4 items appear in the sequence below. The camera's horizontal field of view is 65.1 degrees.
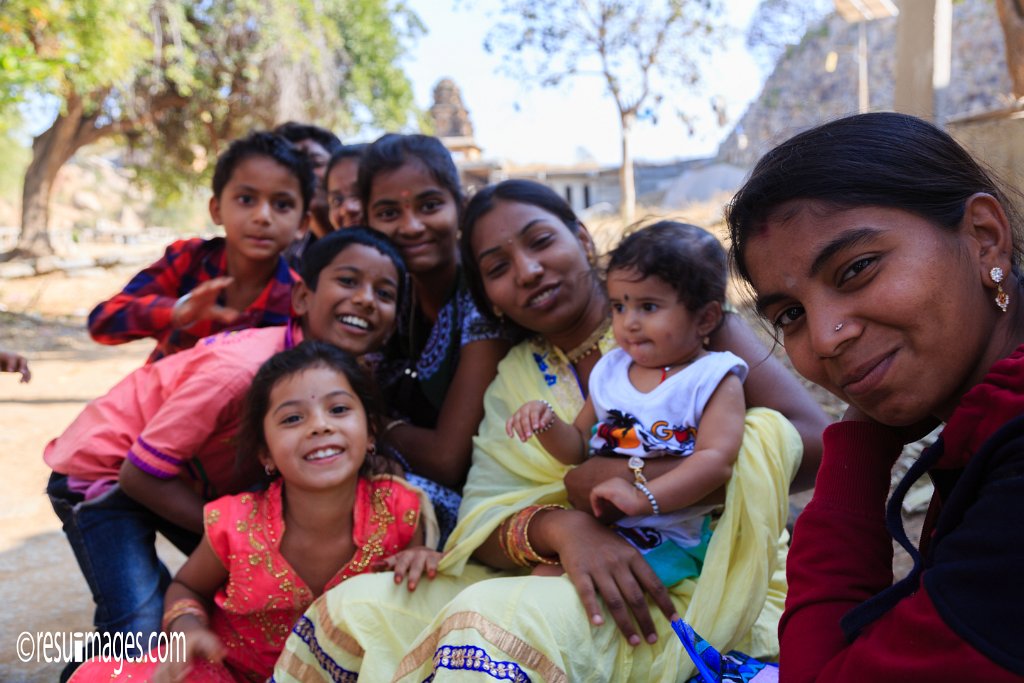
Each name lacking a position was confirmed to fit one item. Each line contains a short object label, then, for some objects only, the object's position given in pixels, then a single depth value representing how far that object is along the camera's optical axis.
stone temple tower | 32.06
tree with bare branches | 19.52
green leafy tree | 11.46
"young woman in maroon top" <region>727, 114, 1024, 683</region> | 0.95
